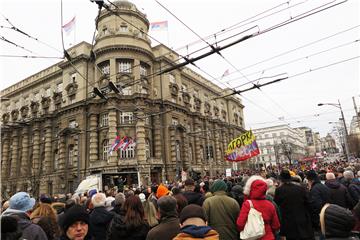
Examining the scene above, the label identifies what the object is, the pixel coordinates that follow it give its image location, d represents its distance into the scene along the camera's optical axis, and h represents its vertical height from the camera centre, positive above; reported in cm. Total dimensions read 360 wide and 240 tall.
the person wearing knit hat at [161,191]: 755 -38
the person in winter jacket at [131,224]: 419 -68
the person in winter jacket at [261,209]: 439 -63
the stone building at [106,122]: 3150 +790
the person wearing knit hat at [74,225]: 374 -56
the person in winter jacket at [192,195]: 636 -48
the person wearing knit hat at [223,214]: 471 -72
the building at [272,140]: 9725 +1058
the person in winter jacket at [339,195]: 642 -75
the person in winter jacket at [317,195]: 570 -70
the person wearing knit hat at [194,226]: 300 -59
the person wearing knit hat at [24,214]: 361 -38
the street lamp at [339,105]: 2823 +607
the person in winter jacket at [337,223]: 270 -59
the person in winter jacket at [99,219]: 513 -70
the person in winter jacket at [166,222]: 371 -64
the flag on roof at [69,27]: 1916 +1110
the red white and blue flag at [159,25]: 2231 +1237
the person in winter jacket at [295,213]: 530 -91
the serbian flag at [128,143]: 2333 +316
